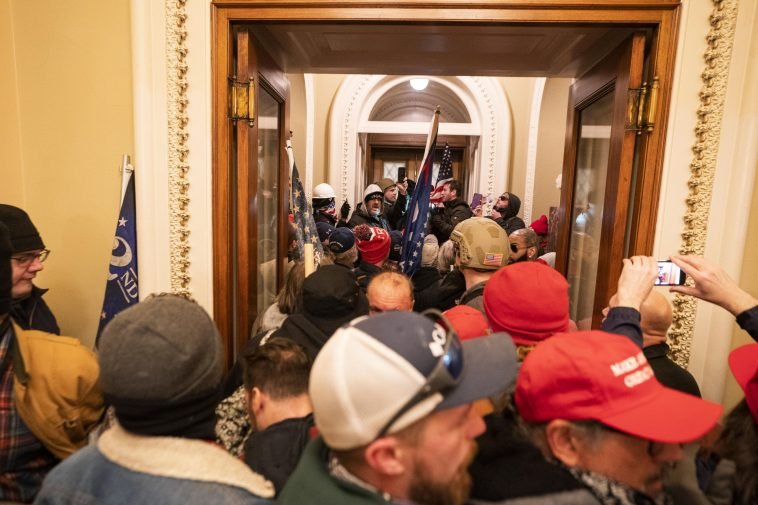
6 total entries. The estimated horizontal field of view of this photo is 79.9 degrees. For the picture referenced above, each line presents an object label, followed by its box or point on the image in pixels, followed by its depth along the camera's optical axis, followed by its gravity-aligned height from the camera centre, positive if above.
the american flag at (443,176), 4.48 +0.13
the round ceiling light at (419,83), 6.80 +1.57
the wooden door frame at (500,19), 1.50 +0.58
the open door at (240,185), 1.67 -0.02
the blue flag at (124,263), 1.69 -0.33
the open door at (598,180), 1.63 +0.06
